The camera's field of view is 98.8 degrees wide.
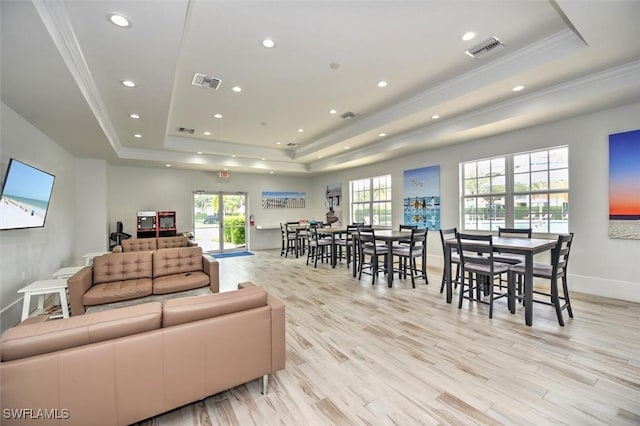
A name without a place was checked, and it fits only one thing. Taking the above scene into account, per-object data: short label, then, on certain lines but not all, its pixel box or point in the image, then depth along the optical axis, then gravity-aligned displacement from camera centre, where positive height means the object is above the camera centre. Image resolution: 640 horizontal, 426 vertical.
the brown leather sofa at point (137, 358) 1.39 -0.85
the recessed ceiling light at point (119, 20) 2.36 +1.72
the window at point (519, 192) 4.78 +0.38
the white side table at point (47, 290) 3.06 -0.84
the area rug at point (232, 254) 8.74 -1.31
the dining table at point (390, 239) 4.89 -0.49
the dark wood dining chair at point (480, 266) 3.53 -0.74
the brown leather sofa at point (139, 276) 3.26 -0.87
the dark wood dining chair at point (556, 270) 3.23 -0.75
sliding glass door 9.18 -0.21
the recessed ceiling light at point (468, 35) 2.97 +1.94
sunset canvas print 3.87 +0.36
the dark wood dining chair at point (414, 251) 4.97 -0.72
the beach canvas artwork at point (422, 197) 6.54 +0.38
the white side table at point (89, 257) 4.99 -0.75
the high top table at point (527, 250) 3.25 -0.48
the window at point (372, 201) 8.04 +0.38
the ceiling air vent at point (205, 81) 3.86 +1.95
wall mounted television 3.01 +0.25
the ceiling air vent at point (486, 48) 3.12 +1.94
